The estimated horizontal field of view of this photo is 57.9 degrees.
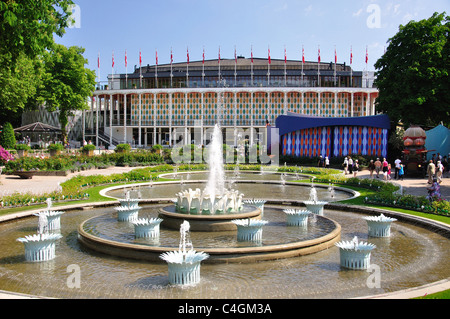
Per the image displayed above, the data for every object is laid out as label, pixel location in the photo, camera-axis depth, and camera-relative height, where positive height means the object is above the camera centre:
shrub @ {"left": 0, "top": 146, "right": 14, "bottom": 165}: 24.08 -0.51
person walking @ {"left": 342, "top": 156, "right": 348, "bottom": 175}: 31.33 -1.35
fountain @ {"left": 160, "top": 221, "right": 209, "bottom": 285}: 7.65 -2.29
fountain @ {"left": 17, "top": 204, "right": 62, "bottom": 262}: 9.17 -2.30
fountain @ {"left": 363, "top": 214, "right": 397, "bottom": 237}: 11.70 -2.24
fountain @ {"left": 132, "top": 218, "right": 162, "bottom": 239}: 10.77 -2.16
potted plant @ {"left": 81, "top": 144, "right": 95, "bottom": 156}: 39.25 -0.28
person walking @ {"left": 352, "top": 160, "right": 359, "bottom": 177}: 28.67 -1.37
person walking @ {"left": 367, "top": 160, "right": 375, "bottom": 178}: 27.83 -1.26
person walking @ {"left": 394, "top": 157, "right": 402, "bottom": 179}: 26.38 -1.14
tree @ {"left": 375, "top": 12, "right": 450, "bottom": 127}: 30.82 +5.87
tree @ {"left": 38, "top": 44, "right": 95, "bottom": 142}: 49.38 +7.77
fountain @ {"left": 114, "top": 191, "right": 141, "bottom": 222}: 13.33 -2.17
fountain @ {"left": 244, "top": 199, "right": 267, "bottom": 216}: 14.43 -1.99
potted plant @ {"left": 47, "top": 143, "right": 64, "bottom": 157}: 38.15 -0.20
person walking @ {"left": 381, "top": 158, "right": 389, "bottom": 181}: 26.02 -1.23
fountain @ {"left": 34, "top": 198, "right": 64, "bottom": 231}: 12.27 -2.25
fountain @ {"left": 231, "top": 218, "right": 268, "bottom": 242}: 10.42 -2.14
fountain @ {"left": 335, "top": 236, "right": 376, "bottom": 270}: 8.68 -2.30
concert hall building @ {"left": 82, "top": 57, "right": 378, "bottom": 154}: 61.50 +7.62
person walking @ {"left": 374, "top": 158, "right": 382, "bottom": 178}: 28.22 -1.20
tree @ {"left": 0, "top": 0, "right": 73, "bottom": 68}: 12.81 +4.15
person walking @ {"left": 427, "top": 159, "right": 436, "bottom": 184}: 22.89 -1.29
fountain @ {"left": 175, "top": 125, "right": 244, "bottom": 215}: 12.21 -1.68
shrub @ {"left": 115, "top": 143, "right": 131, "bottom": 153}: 41.97 -0.07
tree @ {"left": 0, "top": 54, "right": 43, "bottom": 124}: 36.03 +5.84
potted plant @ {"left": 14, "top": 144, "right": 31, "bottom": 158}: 37.97 -0.23
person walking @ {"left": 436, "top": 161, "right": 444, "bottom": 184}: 23.46 -1.29
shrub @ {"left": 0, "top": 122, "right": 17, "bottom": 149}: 43.28 +1.03
